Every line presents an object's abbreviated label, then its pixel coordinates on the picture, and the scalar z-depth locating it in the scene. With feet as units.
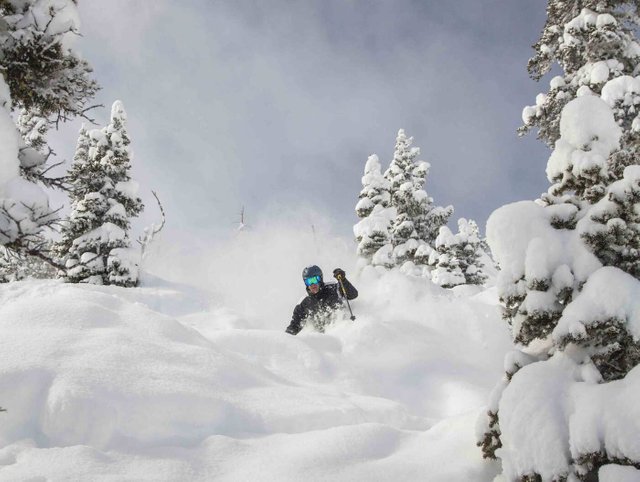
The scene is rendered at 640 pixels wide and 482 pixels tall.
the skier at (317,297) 37.24
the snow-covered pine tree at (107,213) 67.51
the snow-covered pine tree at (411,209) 83.51
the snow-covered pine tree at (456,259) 81.76
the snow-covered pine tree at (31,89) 12.97
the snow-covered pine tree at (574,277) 10.41
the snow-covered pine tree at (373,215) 81.15
